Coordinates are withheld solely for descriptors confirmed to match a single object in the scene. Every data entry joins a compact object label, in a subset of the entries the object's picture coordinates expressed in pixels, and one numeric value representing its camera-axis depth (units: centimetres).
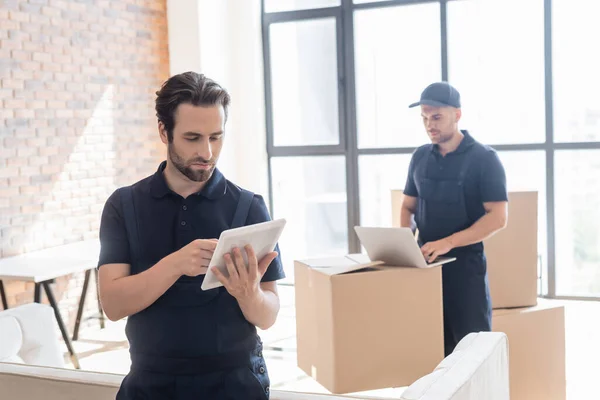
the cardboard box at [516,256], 324
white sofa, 150
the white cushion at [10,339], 206
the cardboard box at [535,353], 320
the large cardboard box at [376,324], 271
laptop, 265
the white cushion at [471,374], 147
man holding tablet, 136
